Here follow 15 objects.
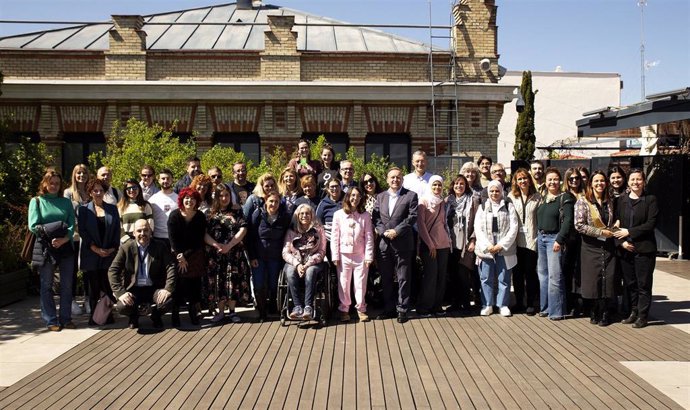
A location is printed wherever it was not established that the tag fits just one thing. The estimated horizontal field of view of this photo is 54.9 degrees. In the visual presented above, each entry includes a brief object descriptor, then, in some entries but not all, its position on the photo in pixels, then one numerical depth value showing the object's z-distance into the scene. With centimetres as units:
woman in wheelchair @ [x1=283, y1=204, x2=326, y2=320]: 870
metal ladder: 1906
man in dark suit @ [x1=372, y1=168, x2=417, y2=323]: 899
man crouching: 843
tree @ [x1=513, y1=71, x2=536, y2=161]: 3025
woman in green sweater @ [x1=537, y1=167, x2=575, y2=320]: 890
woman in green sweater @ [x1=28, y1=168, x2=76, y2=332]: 858
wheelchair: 879
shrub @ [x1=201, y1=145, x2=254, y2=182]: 1509
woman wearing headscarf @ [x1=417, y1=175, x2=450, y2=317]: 928
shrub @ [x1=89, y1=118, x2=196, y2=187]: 1329
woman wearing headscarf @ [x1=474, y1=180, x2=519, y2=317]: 923
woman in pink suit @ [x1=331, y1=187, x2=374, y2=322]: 892
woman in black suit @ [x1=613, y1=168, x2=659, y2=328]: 854
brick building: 1886
